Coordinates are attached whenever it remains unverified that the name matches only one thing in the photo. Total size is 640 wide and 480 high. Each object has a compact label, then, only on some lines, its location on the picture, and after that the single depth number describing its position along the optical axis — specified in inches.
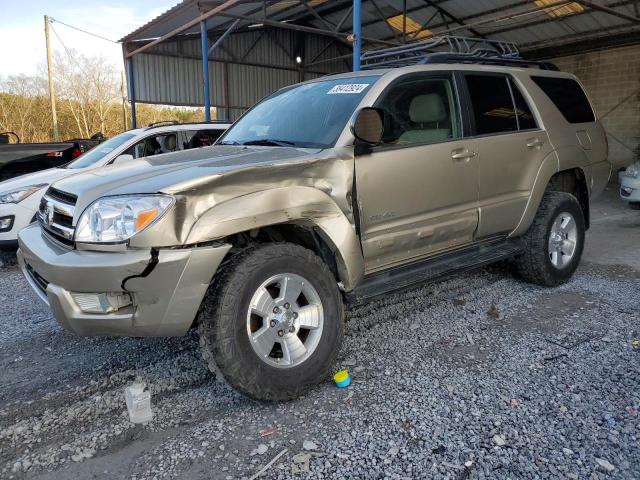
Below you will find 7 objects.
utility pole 831.9
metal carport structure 484.4
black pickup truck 295.0
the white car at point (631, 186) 300.0
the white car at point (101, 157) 219.8
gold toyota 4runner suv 95.9
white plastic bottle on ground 101.3
